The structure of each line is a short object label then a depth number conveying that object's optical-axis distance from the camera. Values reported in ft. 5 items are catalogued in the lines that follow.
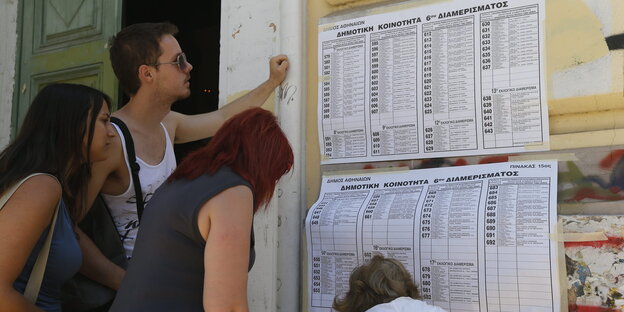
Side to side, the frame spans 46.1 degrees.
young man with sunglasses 8.31
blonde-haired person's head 7.17
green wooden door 12.39
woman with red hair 5.95
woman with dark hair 6.44
